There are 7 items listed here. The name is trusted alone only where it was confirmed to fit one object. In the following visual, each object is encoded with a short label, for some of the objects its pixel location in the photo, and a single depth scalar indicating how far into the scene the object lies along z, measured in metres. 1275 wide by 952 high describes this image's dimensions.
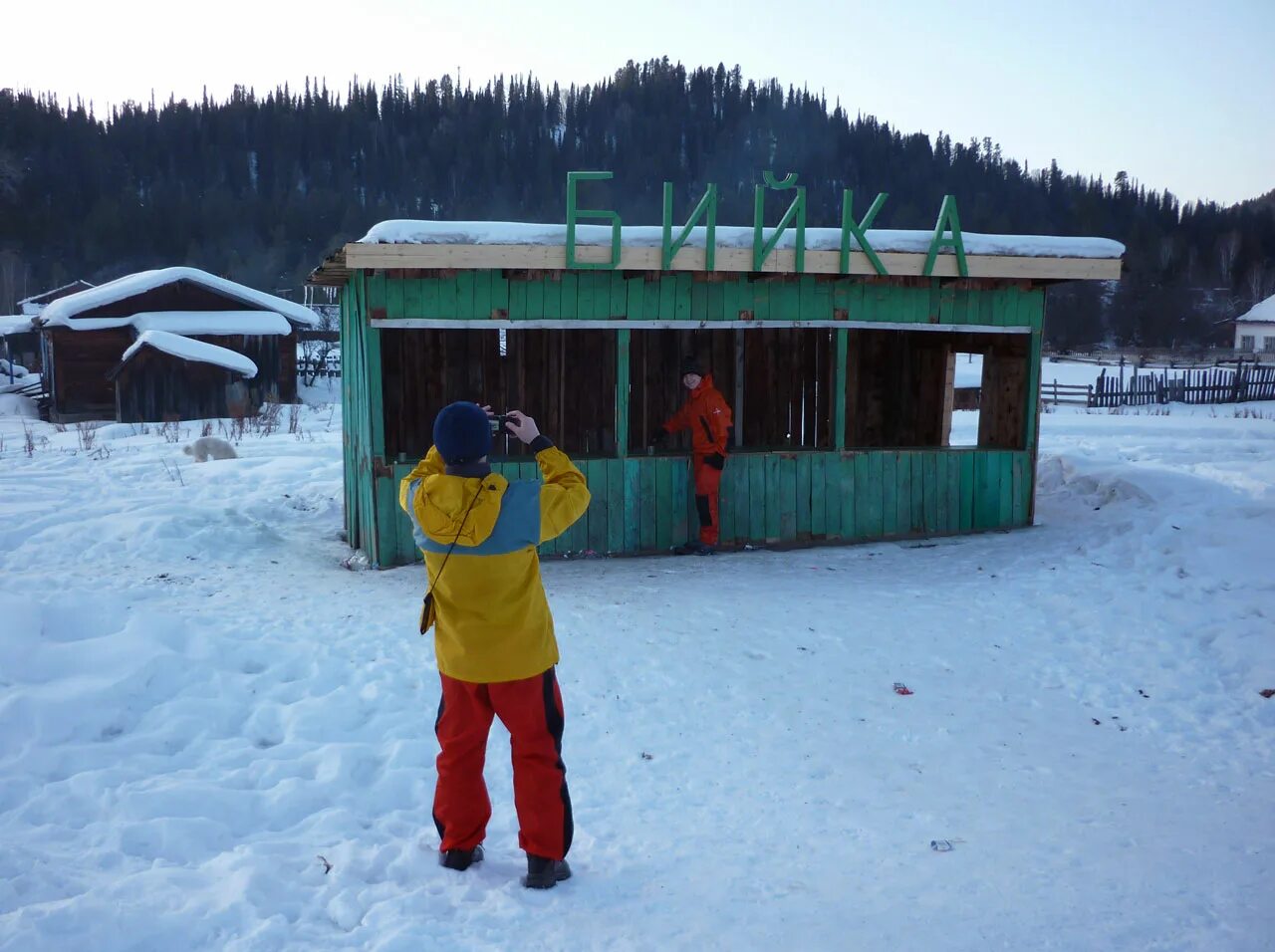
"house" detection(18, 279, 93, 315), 46.94
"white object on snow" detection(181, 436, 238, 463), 13.95
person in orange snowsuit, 8.55
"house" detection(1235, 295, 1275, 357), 60.16
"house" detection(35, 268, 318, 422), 25.69
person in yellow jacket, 3.47
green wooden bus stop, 8.09
